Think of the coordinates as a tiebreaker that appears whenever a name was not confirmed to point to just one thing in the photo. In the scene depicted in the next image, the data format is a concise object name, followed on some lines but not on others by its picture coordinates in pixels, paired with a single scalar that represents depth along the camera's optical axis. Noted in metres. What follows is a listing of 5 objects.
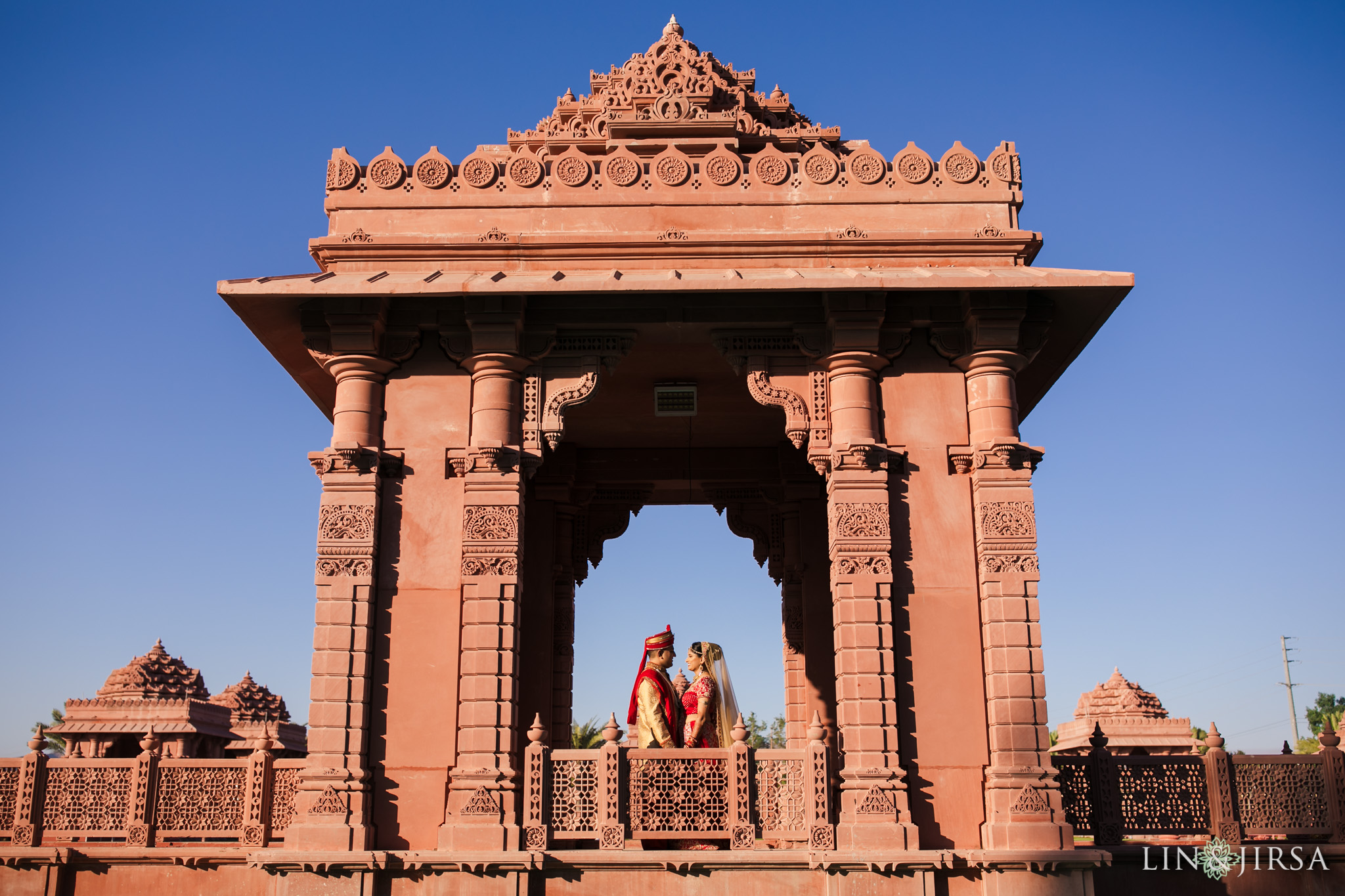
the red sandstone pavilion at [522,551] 11.17
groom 13.12
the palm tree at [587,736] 39.66
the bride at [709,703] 13.33
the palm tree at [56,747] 45.31
